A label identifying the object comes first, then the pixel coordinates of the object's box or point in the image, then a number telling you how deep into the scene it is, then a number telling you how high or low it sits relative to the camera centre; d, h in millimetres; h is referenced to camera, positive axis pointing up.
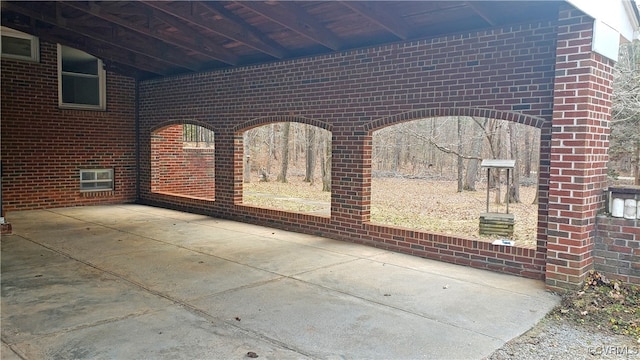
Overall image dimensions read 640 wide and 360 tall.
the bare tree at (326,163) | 17906 -155
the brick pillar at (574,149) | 4637 +146
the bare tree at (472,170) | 18344 -333
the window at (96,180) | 10711 -570
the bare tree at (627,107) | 10336 +1283
